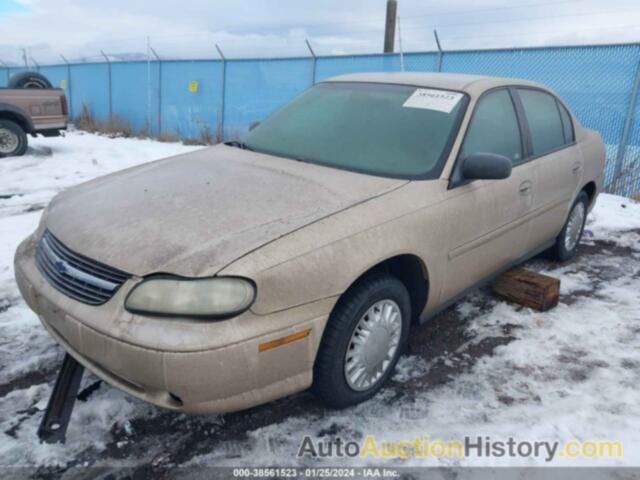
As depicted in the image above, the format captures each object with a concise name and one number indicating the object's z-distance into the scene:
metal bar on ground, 2.33
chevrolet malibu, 2.02
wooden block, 3.80
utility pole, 11.38
